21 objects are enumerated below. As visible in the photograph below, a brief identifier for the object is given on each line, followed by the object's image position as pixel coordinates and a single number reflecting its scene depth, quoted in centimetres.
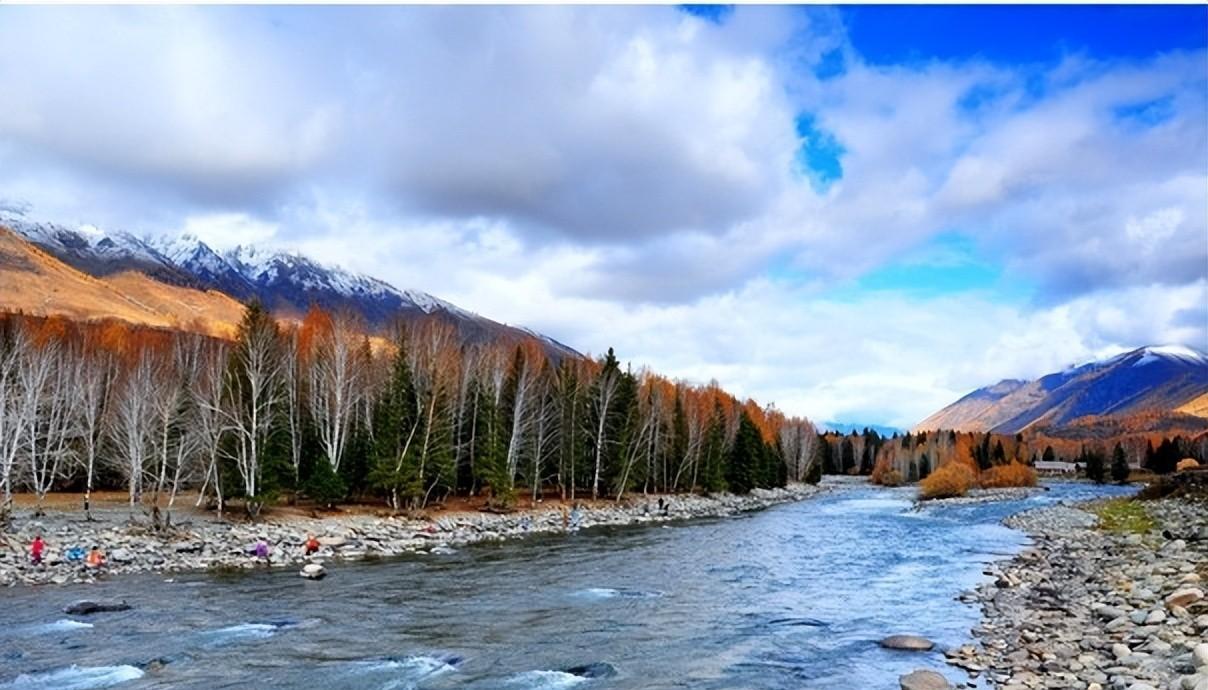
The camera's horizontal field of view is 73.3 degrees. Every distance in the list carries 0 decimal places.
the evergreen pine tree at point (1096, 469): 13975
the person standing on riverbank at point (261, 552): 3510
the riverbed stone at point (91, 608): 2364
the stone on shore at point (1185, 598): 2073
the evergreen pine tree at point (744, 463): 9494
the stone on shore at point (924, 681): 1574
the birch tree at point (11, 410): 3994
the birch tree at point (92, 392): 4973
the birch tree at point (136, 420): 4316
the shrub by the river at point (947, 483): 9494
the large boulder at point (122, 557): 3247
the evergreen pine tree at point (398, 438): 5322
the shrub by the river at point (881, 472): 15066
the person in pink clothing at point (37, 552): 3139
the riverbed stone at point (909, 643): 1978
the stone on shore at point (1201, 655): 1544
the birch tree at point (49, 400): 4531
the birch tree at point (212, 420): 4541
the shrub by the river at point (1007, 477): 11562
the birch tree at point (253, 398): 4538
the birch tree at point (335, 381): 5347
